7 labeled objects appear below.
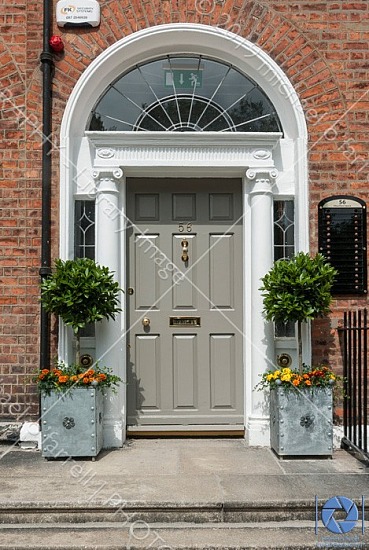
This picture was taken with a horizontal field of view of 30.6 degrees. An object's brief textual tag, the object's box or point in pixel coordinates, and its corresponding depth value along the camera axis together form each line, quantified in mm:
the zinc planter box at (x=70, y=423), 5746
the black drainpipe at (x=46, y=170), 6242
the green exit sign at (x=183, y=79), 6645
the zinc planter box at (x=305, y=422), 5805
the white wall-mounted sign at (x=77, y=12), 6430
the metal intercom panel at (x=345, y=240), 6363
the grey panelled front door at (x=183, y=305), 6590
